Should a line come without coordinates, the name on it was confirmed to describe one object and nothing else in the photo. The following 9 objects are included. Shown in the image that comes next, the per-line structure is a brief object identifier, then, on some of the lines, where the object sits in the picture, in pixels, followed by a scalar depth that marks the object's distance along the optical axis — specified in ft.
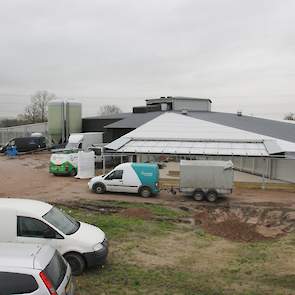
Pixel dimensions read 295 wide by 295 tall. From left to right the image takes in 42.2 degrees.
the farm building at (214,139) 88.99
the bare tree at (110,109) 481.05
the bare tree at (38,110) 371.29
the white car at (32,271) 19.30
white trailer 70.08
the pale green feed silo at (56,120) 169.17
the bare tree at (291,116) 341.13
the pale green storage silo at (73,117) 170.19
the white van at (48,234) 30.89
